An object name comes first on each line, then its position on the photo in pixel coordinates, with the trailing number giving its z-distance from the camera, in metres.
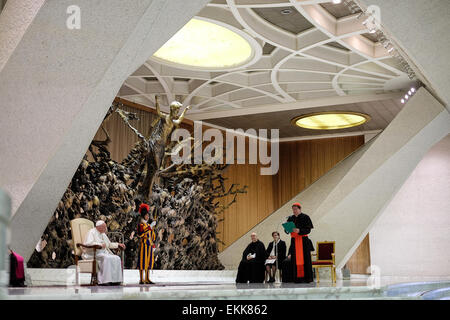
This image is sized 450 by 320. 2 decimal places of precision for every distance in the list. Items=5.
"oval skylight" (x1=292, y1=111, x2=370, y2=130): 17.02
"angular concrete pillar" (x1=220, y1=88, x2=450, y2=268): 12.54
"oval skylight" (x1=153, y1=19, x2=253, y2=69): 11.98
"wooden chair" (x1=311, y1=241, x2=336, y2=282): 9.38
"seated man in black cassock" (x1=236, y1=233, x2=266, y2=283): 10.29
